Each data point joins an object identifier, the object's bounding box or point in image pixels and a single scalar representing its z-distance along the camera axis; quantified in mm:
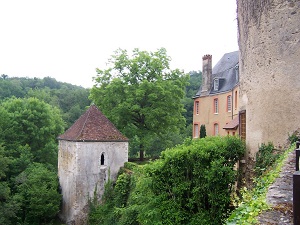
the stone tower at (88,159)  20656
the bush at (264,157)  7986
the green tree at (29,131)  27828
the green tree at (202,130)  29370
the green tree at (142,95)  26312
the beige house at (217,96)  26422
